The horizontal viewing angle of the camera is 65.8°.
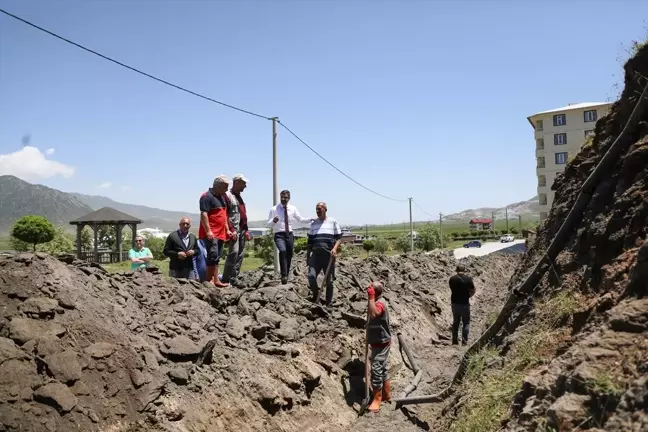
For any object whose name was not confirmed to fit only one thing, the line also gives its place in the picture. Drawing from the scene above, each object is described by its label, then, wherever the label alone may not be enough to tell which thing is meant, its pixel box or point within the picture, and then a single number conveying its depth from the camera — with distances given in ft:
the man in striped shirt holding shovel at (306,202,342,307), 28.35
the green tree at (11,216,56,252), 112.37
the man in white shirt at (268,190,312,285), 29.68
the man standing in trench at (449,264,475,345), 33.37
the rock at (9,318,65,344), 16.33
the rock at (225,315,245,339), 22.54
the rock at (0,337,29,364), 15.35
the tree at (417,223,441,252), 151.43
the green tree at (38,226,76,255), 124.55
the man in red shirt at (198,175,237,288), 26.25
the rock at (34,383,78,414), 14.94
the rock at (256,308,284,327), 25.04
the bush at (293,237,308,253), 112.57
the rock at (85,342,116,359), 17.06
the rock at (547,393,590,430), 9.51
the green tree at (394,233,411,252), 148.72
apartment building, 152.46
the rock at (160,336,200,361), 19.31
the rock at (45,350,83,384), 15.85
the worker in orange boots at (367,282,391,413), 23.49
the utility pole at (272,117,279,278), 51.85
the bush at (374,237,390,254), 139.54
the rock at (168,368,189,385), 18.15
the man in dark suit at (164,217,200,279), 26.17
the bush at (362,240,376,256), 138.62
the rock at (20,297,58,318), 17.42
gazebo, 106.75
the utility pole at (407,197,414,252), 129.99
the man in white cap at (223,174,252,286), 28.35
